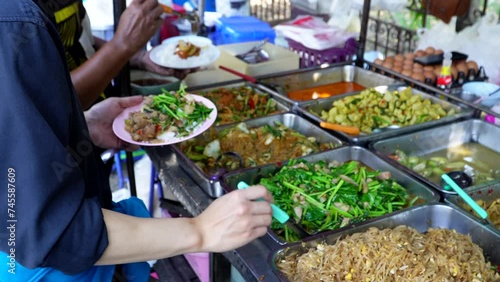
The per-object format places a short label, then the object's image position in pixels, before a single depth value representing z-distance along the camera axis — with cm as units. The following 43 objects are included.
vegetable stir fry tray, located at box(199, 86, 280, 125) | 271
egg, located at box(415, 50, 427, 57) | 350
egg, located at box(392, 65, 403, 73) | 323
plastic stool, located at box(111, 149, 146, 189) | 408
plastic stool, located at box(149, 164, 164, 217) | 360
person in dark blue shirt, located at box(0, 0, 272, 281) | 93
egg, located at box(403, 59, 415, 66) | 332
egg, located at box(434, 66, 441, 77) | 311
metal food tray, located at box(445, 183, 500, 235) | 186
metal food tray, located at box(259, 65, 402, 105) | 314
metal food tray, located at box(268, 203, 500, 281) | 160
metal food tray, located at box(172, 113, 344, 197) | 196
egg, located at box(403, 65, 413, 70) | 324
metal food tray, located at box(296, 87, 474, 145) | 234
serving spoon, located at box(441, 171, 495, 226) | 170
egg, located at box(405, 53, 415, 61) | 343
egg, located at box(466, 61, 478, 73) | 321
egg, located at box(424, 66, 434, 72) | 318
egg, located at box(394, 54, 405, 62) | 339
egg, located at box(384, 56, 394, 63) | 342
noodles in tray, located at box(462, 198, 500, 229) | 185
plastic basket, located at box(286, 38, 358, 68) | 363
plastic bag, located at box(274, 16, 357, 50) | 365
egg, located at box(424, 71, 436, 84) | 307
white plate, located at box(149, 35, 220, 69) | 280
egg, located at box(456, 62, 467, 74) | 317
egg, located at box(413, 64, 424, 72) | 317
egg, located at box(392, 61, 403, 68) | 329
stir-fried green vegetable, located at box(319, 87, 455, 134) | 259
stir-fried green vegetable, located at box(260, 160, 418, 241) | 178
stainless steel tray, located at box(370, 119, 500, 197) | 242
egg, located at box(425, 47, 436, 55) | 354
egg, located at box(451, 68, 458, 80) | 312
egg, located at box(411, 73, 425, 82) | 308
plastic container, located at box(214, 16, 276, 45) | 467
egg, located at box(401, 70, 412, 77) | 315
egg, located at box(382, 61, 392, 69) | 331
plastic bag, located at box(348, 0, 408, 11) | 486
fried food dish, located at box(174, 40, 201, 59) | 287
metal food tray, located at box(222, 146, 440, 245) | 195
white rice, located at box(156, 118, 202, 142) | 206
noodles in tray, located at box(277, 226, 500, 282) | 147
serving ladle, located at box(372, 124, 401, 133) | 247
